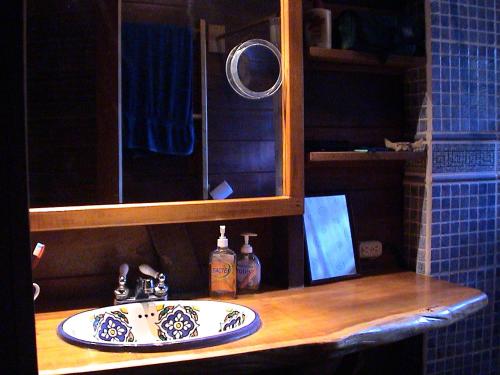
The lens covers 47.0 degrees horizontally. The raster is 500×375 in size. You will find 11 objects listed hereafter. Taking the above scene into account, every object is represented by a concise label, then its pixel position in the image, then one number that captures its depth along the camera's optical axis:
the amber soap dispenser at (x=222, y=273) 1.55
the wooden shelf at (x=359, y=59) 1.67
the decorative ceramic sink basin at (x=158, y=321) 1.34
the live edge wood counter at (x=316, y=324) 1.12
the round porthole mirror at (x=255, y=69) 1.62
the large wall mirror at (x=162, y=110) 1.41
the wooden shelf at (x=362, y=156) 1.66
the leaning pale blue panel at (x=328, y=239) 1.73
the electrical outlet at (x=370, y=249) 1.88
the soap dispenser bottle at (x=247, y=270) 1.60
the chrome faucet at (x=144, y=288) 1.46
